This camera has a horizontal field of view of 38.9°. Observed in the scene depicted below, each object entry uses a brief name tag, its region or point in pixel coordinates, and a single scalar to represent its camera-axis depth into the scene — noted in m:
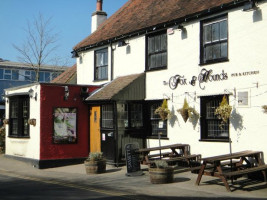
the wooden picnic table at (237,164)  9.93
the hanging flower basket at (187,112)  13.41
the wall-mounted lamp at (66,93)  16.11
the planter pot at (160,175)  11.07
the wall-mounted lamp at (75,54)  20.23
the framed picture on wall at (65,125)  15.74
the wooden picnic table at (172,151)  13.37
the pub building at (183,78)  11.89
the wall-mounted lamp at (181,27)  14.06
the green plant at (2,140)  20.31
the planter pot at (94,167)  13.43
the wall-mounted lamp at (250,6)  11.63
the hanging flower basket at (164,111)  14.27
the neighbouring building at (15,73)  42.94
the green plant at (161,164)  11.19
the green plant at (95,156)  13.53
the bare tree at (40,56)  29.47
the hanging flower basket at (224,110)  11.98
